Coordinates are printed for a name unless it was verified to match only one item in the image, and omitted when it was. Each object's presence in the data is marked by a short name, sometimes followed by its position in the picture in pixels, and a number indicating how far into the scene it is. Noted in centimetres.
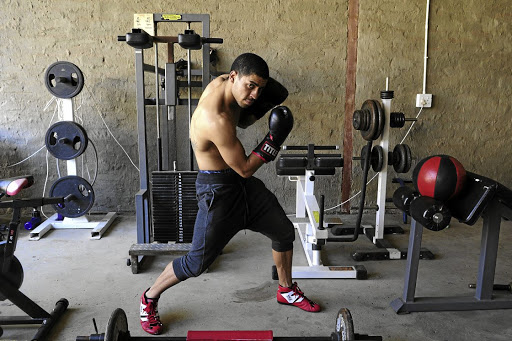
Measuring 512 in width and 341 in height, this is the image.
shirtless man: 212
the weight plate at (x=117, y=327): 176
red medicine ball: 226
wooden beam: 418
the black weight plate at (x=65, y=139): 369
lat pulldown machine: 317
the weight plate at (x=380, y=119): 333
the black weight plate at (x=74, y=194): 368
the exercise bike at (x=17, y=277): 218
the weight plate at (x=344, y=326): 176
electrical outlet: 425
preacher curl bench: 226
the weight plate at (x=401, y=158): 339
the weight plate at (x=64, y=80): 359
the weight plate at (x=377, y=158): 349
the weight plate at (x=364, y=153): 347
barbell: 178
